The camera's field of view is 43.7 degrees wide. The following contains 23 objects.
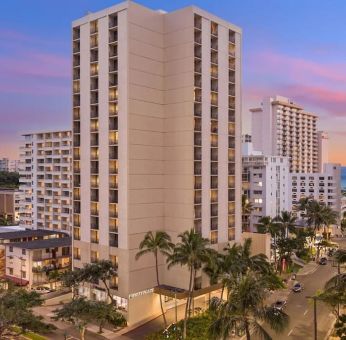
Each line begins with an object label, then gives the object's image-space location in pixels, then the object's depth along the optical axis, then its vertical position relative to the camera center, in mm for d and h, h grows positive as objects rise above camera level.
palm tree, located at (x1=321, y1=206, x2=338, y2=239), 129375 -12845
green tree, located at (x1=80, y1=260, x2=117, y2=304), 68375 -15567
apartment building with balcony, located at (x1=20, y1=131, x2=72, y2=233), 133750 -1716
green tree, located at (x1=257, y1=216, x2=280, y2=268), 108938 -13710
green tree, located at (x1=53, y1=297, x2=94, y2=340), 58000 -18709
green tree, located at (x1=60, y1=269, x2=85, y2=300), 69181 -16770
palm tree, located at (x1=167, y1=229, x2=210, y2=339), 60219 -10974
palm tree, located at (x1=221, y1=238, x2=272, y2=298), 62594 -13219
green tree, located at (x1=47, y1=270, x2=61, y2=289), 93375 -22140
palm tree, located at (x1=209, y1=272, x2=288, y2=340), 36500 -11988
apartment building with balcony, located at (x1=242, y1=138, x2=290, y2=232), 152000 -4323
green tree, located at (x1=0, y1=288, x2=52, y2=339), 43562 -14319
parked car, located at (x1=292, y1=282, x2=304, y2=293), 87719 -23369
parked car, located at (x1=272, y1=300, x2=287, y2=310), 76238 -23278
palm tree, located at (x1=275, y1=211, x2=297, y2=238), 112062 -12685
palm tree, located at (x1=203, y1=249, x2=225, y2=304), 61259 -13346
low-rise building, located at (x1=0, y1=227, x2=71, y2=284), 99000 -17071
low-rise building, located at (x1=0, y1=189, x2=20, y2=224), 189375 -13334
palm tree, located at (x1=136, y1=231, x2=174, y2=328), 65875 -10574
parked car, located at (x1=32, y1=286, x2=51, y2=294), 90394 -24326
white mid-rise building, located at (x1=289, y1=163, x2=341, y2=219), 181000 -5681
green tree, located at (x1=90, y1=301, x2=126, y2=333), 59344 -20372
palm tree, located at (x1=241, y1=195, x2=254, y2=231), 134450 -11363
